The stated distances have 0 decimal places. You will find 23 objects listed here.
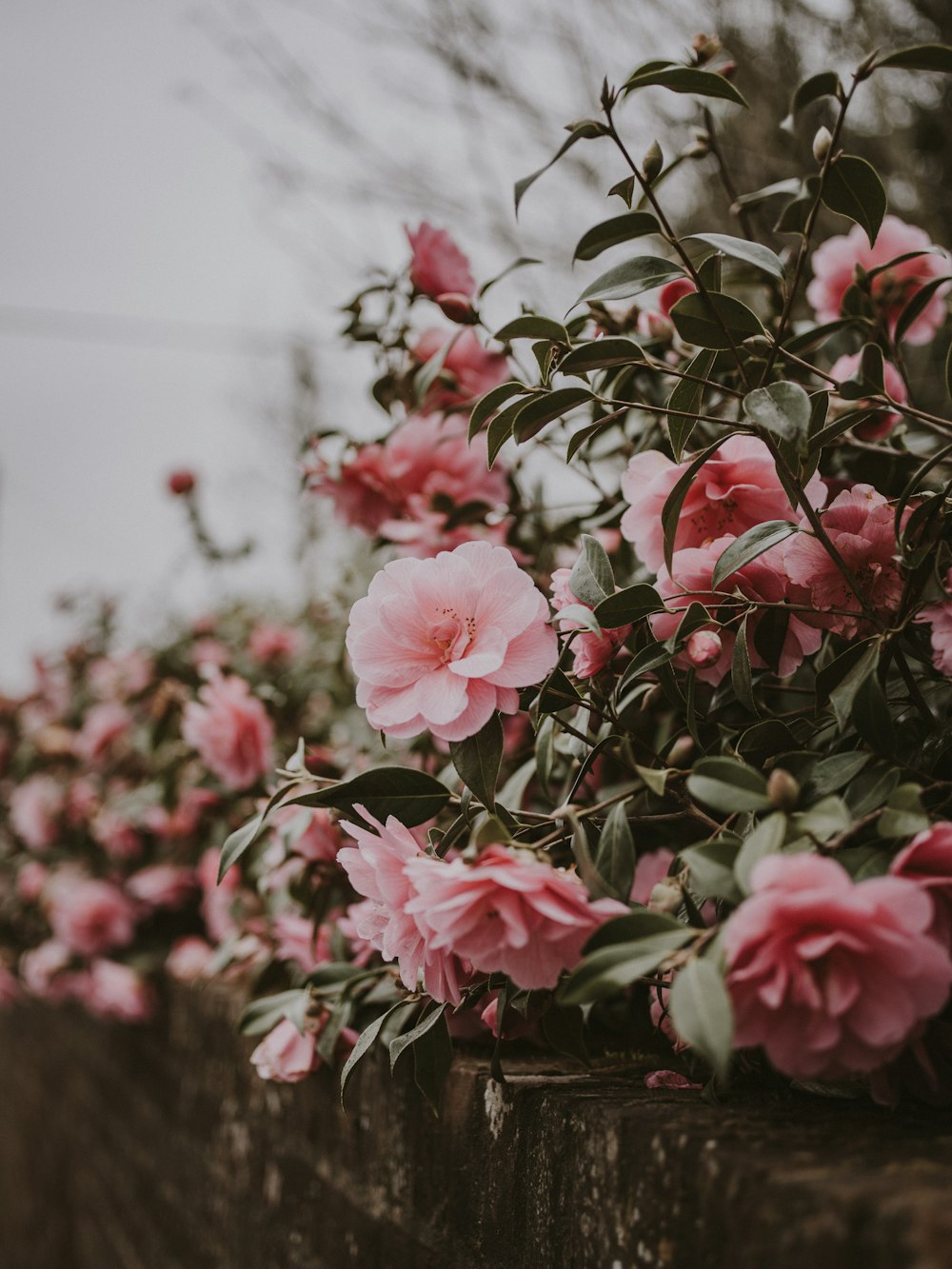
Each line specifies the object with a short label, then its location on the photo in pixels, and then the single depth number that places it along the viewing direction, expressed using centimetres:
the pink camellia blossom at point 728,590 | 65
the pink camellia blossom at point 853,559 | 64
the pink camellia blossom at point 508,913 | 50
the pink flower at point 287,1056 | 83
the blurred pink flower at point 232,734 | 128
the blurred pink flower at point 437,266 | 97
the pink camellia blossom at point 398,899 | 59
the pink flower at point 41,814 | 234
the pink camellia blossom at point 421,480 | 102
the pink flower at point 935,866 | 45
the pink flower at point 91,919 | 203
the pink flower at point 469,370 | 105
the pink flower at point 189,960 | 183
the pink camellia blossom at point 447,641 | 61
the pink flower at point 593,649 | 66
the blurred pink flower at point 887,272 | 94
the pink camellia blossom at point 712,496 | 67
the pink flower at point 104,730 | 214
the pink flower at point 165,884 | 193
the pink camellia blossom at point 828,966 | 41
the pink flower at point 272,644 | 201
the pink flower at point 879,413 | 87
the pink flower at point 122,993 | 194
